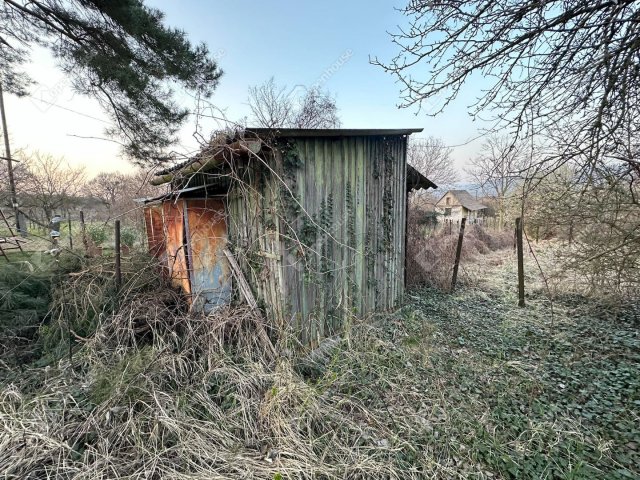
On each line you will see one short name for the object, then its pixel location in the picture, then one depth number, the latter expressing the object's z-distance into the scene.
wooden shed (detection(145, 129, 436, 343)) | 3.52
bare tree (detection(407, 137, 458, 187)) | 20.69
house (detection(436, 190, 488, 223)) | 32.58
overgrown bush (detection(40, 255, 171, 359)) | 3.86
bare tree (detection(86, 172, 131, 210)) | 16.64
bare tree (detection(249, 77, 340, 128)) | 16.91
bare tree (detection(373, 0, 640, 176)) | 2.75
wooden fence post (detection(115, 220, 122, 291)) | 3.94
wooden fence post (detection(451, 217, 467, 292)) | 6.65
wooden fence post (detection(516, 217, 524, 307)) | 5.45
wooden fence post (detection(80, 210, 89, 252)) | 6.07
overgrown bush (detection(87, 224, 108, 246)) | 8.60
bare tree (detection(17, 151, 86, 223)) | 10.38
